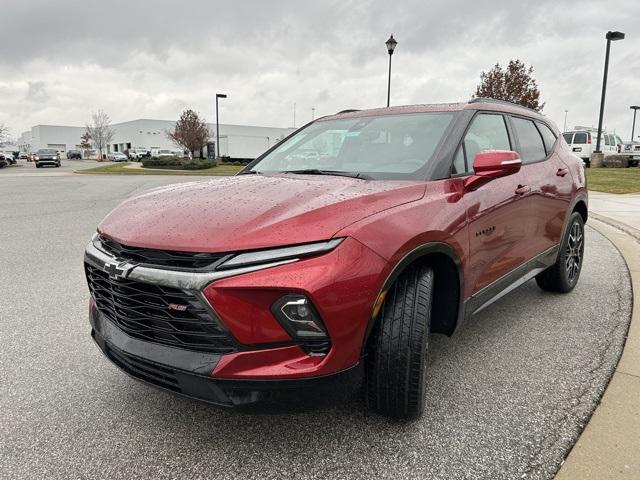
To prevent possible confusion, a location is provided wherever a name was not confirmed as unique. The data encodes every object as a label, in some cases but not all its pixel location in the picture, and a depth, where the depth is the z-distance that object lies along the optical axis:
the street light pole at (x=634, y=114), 53.20
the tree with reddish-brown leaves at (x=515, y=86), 26.39
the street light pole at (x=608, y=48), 22.34
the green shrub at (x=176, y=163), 32.55
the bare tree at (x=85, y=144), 91.88
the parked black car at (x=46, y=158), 40.09
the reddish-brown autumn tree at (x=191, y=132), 47.94
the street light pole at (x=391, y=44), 18.09
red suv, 1.85
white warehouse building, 52.03
